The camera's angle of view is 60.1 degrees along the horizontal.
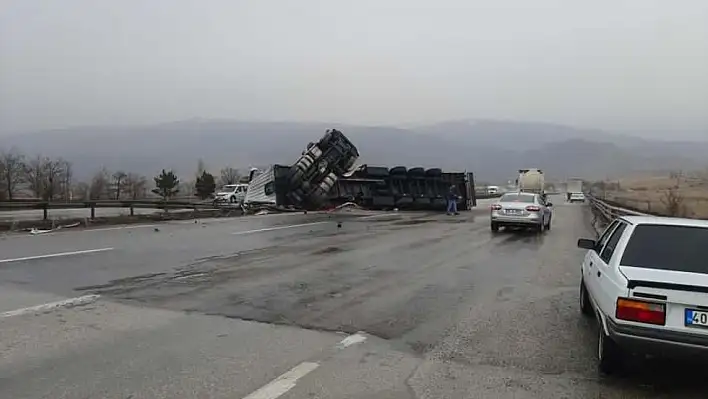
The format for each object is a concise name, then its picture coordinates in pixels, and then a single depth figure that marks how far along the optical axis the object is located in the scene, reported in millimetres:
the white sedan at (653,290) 4891
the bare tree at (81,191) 62656
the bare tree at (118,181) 70962
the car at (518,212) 22281
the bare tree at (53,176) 57947
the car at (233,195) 47656
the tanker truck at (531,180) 50281
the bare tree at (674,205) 22691
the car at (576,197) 75669
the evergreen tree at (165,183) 67250
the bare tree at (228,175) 96531
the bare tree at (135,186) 72075
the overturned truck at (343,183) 37500
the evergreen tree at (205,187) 67875
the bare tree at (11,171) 59459
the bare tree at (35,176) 60372
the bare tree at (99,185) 66750
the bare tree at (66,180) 62769
